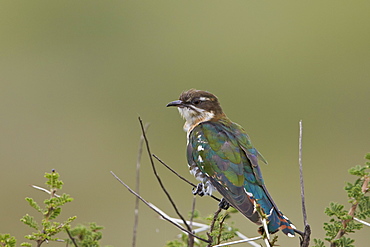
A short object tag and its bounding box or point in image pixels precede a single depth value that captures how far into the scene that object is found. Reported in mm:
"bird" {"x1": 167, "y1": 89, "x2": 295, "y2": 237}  8708
